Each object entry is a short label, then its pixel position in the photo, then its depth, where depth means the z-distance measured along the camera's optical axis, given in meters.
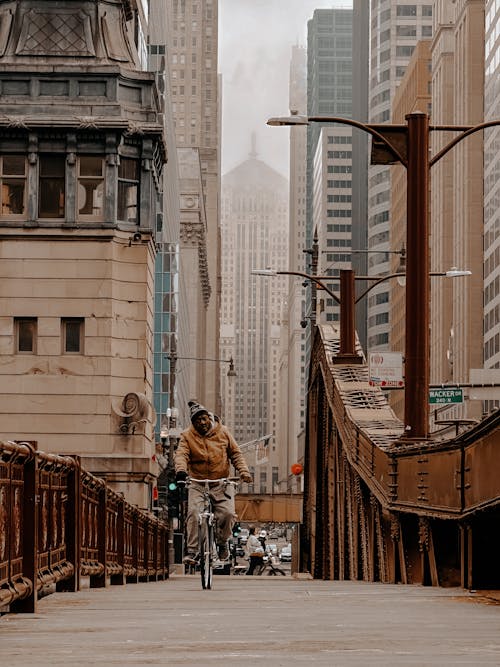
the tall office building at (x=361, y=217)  195.50
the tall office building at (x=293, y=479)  190.88
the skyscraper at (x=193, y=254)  174.50
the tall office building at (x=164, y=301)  110.88
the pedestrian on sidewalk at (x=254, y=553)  57.75
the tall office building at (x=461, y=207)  121.38
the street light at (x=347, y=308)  35.48
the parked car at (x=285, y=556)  125.83
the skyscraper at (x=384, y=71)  177.00
